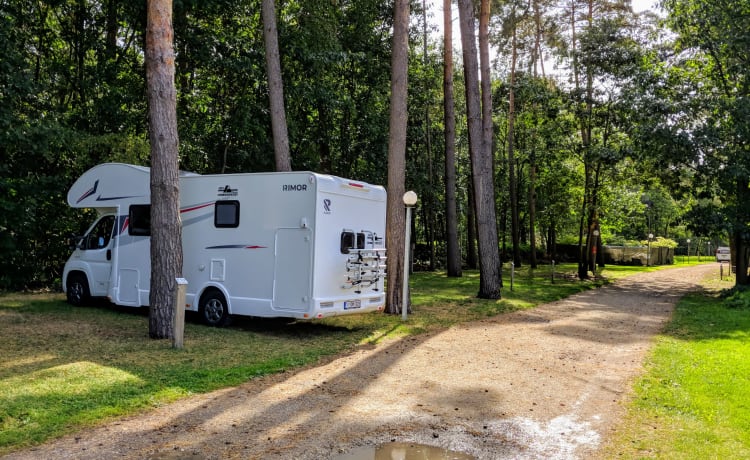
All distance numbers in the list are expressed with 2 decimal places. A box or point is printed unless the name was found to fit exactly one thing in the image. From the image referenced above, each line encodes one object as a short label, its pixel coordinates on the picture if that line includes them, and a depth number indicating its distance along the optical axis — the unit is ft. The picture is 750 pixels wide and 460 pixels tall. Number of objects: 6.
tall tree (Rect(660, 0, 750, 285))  57.52
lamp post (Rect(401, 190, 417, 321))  36.86
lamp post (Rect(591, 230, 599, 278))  89.66
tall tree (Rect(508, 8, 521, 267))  91.35
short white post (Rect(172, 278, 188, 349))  26.73
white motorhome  30.89
